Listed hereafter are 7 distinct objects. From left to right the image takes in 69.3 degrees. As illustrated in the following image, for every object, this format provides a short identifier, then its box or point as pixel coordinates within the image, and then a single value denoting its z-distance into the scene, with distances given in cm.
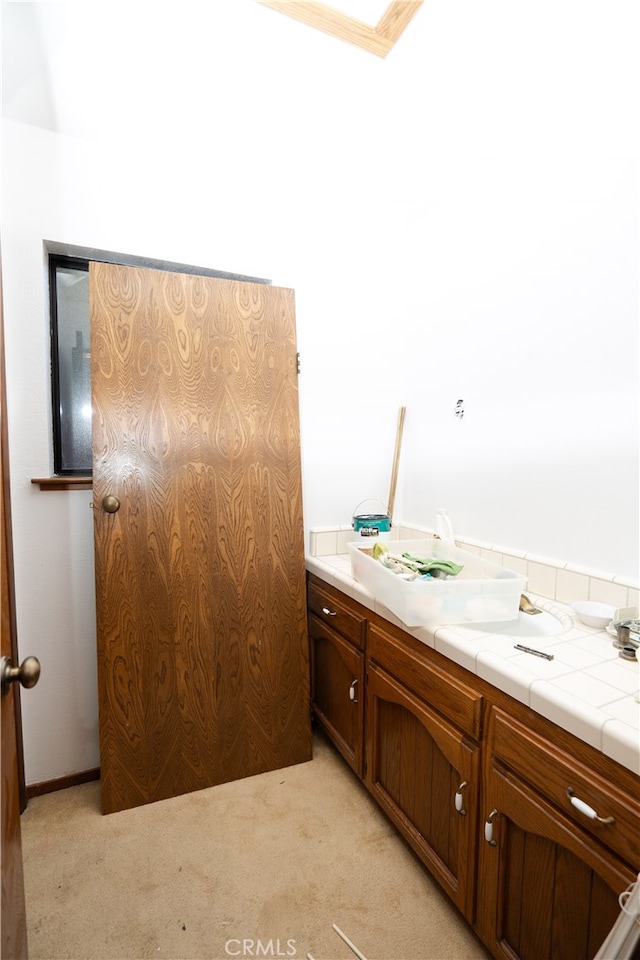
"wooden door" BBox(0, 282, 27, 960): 80
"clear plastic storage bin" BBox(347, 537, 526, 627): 133
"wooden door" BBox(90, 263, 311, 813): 171
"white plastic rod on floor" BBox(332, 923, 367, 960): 123
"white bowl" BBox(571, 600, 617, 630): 132
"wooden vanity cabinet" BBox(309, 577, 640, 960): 87
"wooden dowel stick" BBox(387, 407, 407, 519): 235
